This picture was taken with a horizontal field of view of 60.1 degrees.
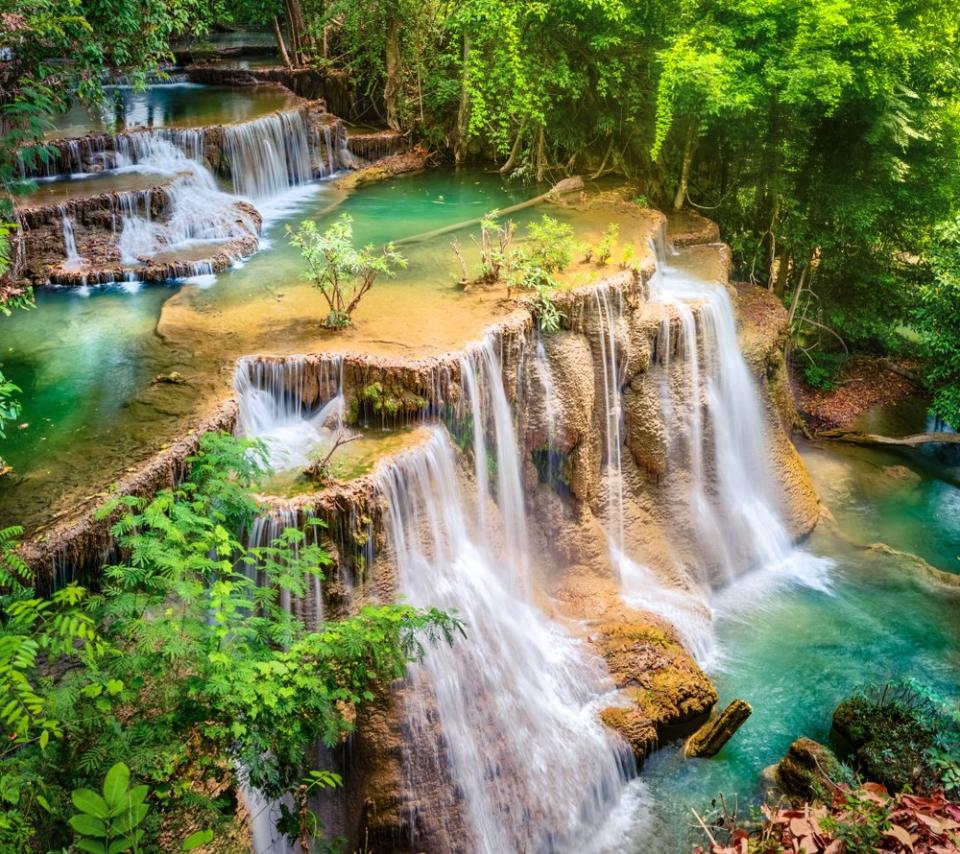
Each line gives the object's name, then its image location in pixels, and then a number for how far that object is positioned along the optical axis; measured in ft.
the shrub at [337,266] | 30.53
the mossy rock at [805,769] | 24.90
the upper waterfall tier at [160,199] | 37.55
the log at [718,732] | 27.91
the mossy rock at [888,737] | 25.61
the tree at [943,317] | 40.52
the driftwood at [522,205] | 41.83
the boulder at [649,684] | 27.73
